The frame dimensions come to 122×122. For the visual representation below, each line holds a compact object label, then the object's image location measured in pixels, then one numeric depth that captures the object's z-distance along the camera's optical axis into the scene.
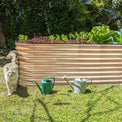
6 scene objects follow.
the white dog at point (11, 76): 2.63
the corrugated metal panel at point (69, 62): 3.12
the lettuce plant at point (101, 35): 3.45
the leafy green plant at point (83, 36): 3.59
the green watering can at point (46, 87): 2.81
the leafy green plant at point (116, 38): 3.70
